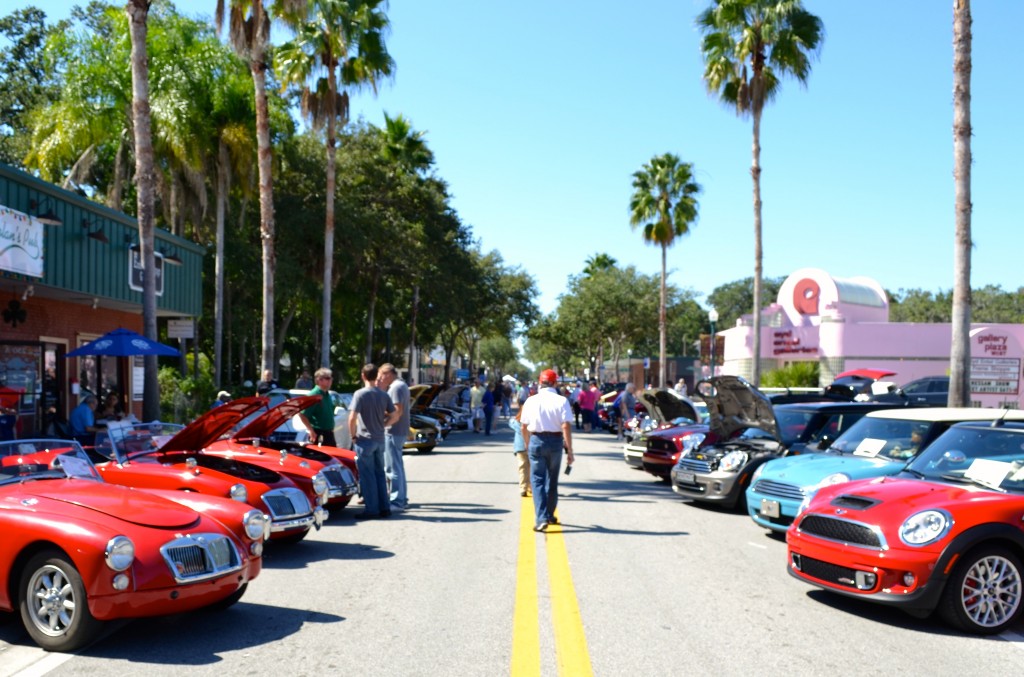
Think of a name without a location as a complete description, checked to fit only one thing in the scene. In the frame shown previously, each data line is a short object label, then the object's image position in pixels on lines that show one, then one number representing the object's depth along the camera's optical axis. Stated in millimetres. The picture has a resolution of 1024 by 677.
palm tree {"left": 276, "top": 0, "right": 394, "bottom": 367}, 26328
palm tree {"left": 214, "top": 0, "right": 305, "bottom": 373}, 21391
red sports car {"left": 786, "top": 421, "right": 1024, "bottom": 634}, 6445
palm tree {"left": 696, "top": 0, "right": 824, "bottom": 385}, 26703
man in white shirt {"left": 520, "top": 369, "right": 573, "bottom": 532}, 10203
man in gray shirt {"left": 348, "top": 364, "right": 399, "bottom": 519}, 11062
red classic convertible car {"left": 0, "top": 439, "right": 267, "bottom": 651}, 5605
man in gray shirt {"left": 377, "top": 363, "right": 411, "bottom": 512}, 11727
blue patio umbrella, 16875
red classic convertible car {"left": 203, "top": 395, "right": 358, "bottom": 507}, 10039
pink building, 40281
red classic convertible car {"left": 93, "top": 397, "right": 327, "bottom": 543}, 8656
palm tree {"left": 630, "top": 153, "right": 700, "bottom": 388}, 42500
